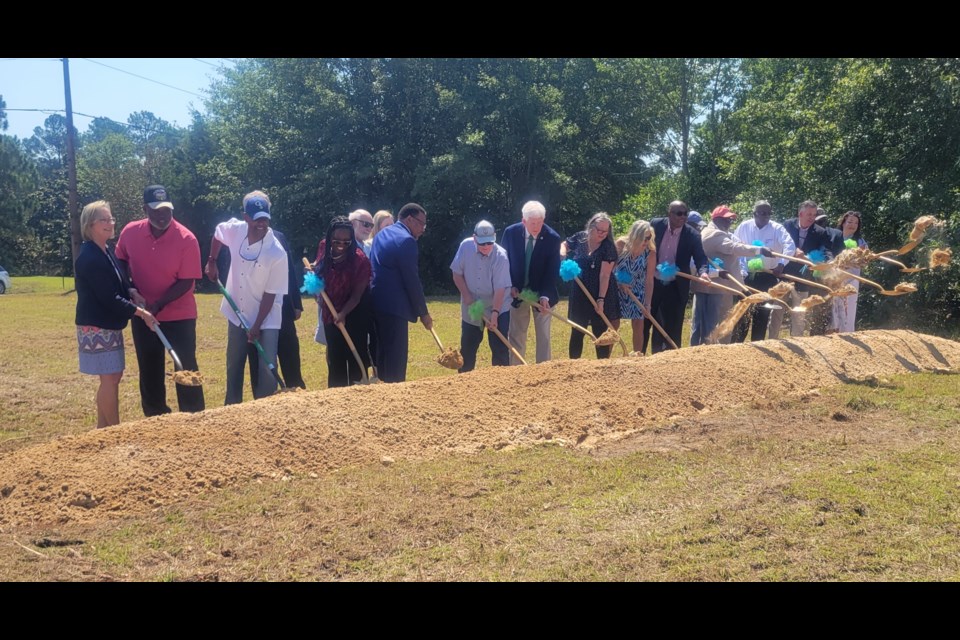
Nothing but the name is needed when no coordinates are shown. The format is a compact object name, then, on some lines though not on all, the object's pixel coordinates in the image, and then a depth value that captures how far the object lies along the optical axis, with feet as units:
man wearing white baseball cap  25.88
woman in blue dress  28.91
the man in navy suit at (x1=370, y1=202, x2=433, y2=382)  24.31
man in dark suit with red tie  29.71
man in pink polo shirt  21.08
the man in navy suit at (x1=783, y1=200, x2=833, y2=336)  32.32
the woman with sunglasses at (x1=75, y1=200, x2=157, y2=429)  19.81
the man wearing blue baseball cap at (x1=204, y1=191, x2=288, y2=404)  22.00
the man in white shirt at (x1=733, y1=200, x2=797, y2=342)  31.27
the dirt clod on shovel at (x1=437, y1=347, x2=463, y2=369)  25.11
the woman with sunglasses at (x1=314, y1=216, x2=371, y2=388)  23.99
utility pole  83.56
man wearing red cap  31.09
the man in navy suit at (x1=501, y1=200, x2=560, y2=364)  27.04
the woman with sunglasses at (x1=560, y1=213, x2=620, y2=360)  27.91
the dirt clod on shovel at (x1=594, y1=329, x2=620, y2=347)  26.73
